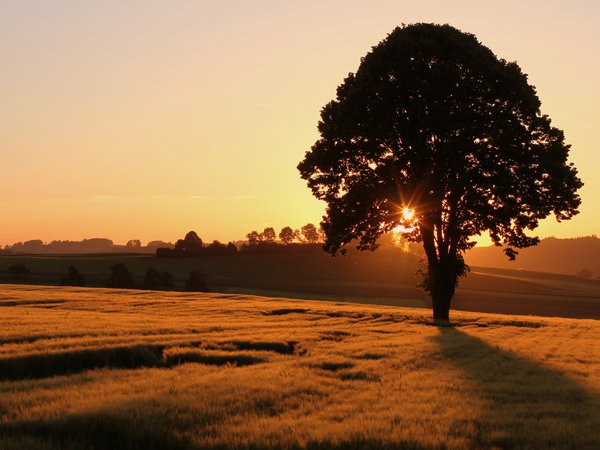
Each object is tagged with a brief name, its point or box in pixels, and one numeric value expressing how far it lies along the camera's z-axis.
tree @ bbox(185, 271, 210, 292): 106.73
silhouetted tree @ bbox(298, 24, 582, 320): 36.47
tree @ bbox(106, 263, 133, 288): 107.06
